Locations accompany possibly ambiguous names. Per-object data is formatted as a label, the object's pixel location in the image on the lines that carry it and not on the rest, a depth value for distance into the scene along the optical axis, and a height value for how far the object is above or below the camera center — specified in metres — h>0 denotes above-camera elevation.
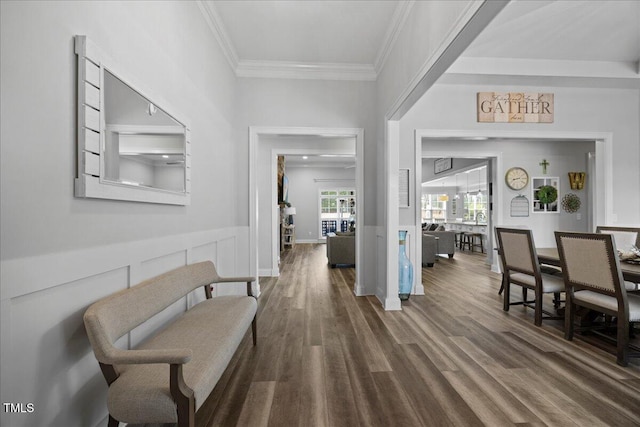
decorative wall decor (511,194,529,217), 5.99 +0.18
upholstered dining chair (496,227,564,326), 2.99 -0.59
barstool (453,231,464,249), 9.30 -0.79
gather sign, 4.35 +1.59
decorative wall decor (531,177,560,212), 5.93 +0.44
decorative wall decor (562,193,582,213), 5.93 +0.24
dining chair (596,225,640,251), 3.24 -0.23
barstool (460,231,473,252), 8.96 -0.80
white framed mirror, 1.29 +0.41
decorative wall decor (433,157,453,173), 8.41 +1.49
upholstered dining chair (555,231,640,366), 2.19 -0.53
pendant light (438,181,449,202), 12.05 +0.69
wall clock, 5.98 +0.75
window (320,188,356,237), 11.09 +0.12
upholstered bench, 1.16 -0.68
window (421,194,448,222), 12.90 +0.29
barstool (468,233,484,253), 8.48 -0.77
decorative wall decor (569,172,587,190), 5.97 +0.71
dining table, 2.31 -0.43
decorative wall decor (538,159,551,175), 6.04 +1.04
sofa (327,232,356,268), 6.22 -0.75
